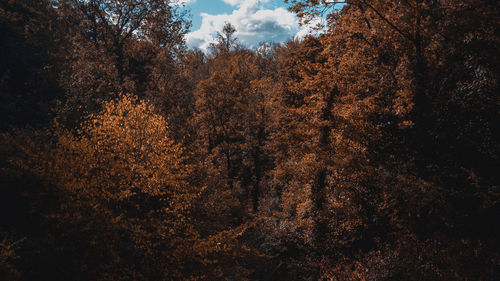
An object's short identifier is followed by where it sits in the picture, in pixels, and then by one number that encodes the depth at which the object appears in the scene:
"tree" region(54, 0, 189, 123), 18.89
